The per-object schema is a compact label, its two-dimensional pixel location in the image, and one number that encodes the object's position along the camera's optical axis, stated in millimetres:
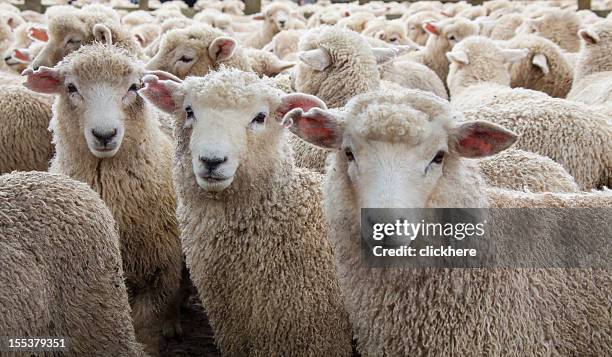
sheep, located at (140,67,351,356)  3266
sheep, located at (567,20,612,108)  6824
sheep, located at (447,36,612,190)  4496
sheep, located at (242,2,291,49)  10531
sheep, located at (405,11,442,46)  10815
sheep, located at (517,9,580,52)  9055
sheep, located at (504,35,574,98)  7242
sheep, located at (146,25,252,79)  5297
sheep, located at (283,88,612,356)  2619
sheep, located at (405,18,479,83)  8648
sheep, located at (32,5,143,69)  5410
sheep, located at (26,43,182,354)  3883
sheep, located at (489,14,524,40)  10586
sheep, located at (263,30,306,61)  8688
